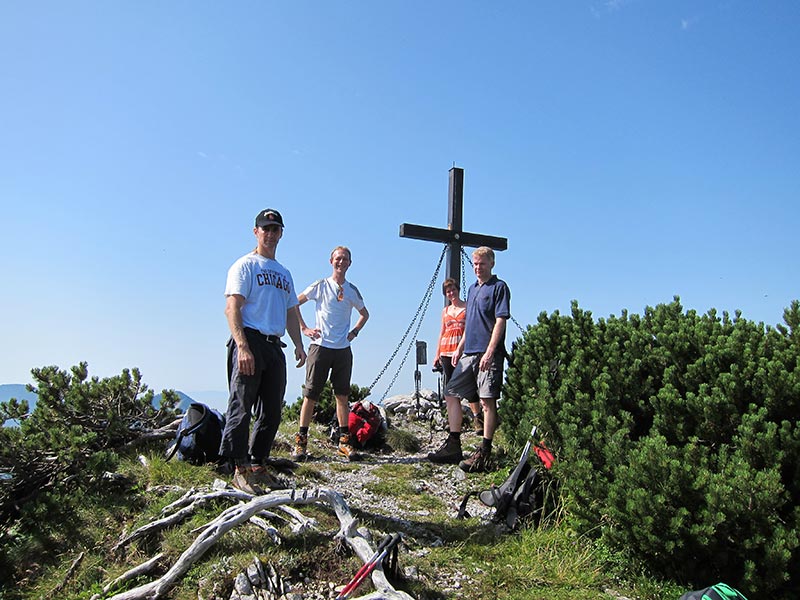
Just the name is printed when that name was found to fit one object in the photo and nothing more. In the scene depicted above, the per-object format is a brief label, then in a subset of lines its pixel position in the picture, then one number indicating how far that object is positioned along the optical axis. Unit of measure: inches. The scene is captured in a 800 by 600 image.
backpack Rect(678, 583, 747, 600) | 103.2
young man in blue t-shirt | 252.8
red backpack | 313.6
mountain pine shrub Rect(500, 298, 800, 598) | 135.0
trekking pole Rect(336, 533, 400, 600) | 126.0
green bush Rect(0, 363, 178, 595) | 172.4
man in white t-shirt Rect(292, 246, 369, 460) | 270.8
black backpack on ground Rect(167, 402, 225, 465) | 223.5
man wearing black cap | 188.4
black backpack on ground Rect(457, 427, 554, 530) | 183.8
